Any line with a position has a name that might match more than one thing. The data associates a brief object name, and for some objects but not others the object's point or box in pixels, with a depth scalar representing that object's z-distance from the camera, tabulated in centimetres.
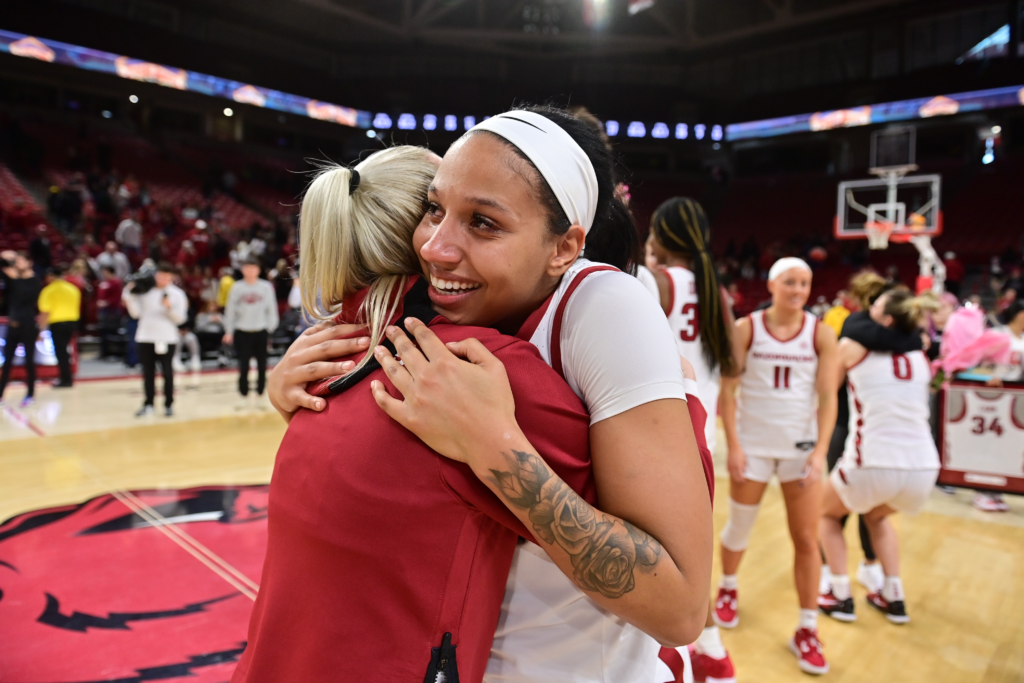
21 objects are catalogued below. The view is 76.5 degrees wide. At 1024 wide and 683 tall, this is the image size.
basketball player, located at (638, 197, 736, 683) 295
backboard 1334
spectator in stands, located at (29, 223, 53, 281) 1093
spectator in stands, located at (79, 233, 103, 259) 1298
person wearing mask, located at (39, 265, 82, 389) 813
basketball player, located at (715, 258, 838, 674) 313
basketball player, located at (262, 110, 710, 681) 88
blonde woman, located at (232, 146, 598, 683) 85
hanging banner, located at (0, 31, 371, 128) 1816
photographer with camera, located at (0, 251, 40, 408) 754
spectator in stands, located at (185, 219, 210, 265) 1435
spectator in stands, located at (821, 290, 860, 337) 655
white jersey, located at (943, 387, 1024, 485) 502
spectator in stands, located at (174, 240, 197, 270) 1352
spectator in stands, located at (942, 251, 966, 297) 1584
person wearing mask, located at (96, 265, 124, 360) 1131
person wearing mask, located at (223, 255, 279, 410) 777
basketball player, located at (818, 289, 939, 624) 331
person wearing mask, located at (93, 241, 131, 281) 1202
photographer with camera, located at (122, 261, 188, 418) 712
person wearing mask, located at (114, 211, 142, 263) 1350
